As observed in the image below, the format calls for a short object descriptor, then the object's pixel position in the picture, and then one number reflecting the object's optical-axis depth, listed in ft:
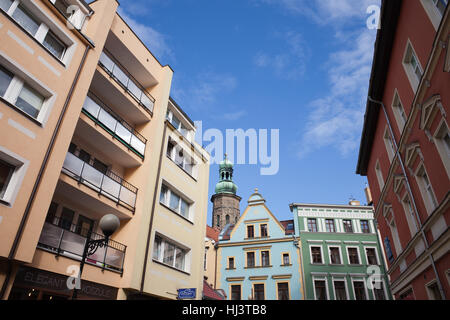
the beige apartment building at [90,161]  30.86
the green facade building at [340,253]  93.45
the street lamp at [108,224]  23.02
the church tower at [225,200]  195.55
